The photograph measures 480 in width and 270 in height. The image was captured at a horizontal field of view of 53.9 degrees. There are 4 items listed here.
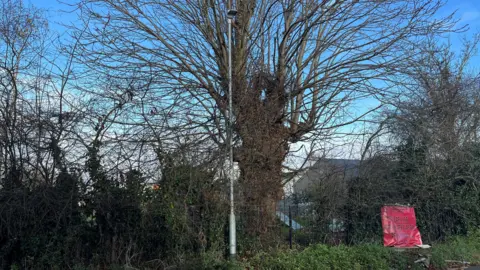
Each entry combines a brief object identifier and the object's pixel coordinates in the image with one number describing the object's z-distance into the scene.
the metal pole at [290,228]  13.54
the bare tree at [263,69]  13.13
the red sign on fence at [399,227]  14.67
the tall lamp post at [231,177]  11.44
